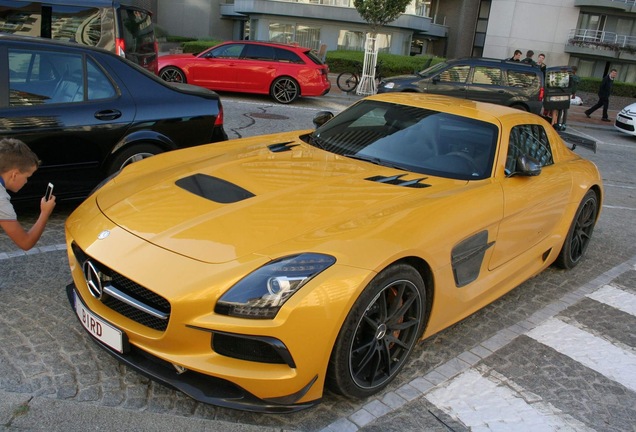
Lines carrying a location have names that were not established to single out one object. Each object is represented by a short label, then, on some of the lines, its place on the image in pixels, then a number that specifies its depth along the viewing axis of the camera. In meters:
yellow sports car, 2.56
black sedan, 4.71
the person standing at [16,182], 3.30
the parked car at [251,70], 14.72
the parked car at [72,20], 9.33
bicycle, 19.56
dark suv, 14.70
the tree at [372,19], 18.34
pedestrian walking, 19.33
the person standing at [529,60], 15.61
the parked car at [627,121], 15.79
